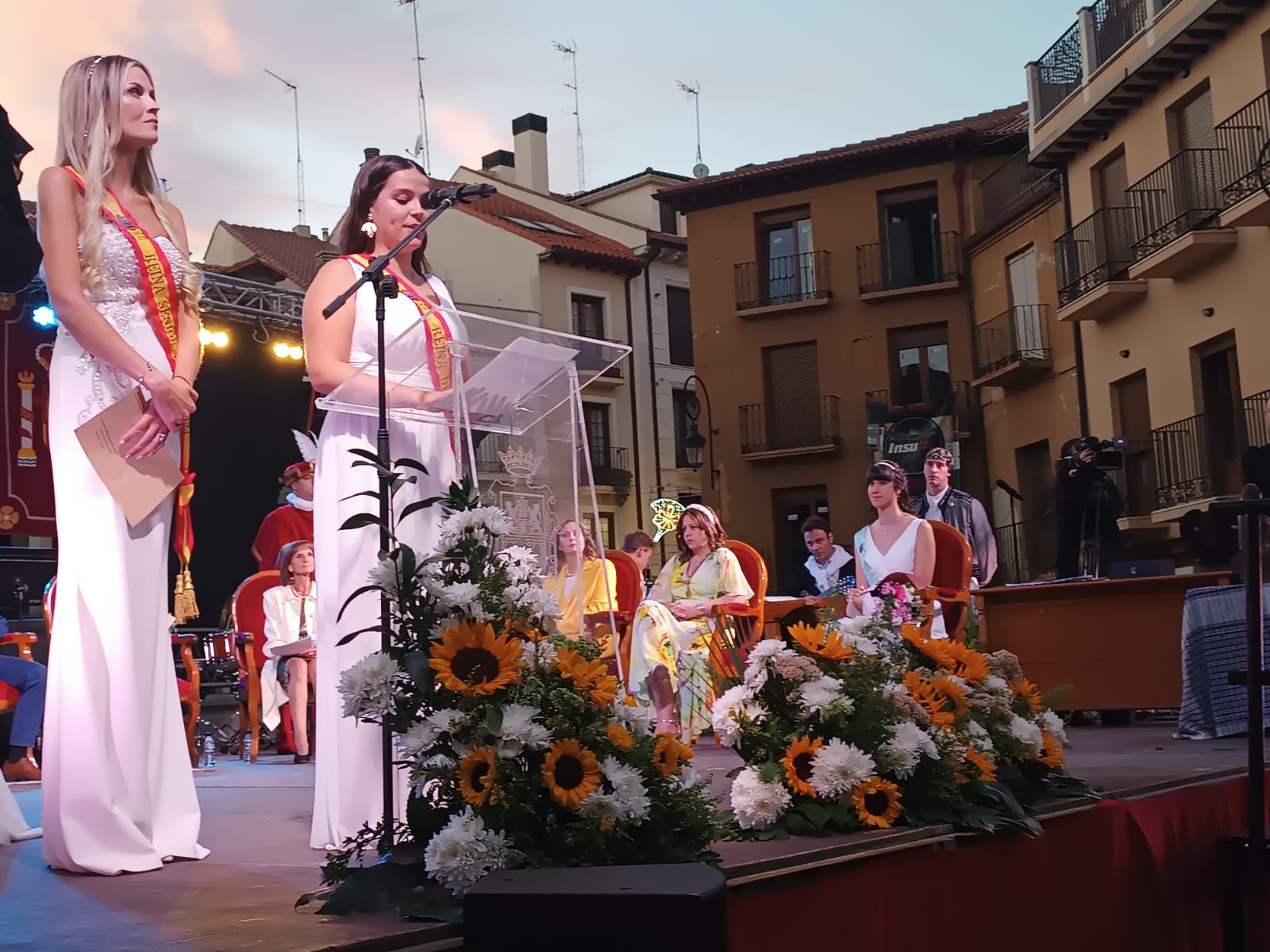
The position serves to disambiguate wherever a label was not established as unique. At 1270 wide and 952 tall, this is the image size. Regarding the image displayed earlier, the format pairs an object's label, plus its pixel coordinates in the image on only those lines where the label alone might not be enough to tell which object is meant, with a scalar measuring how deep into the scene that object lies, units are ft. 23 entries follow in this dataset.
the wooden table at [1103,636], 26.09
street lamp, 80.18
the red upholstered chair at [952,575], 22.88
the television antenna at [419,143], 57.93
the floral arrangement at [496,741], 7.97
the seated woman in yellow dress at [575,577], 11.78
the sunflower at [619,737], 8.53
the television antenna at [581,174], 116.34
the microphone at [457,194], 11.73
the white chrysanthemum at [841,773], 10.32
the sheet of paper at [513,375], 11.23
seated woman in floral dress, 23.32
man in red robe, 34.27
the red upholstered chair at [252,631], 29.66
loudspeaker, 6.54
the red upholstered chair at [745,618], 18.35
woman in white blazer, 28.40
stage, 7.23
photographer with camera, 32.40
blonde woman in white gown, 10.24
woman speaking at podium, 11.43
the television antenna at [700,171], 112.27
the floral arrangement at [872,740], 10.34
